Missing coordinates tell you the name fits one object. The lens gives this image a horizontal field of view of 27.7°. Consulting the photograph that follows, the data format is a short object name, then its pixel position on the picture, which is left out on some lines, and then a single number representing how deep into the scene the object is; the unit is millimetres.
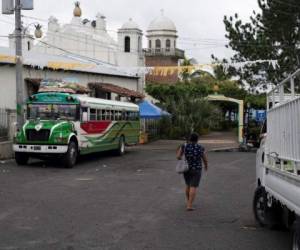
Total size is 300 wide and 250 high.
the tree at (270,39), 31750
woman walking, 11539
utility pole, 24734
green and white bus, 20656
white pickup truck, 6668
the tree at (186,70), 30031
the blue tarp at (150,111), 38219
